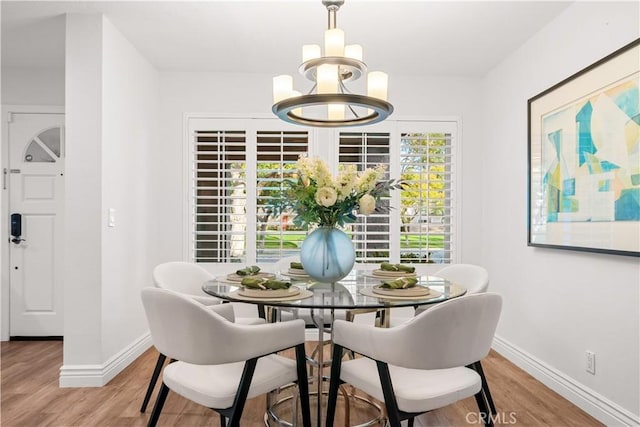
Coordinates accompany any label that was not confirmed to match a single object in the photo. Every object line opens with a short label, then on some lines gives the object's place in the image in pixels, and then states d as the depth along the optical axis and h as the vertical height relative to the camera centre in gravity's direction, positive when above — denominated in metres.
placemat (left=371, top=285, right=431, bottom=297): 1.92 -0.35
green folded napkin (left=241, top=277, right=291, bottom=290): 1.99 -0.33
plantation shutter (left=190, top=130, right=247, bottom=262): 4.04 +0.13
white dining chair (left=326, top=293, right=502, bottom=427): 1.56 -0.53
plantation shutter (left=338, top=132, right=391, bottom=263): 4.05 +0.47
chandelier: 1.99 +0.68
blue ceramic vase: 2.19 -0.20
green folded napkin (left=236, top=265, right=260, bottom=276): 2.45 -0.33
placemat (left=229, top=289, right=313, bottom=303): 1.84 -0.37
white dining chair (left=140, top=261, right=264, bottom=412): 2.40 -0.43
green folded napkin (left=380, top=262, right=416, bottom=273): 2.53 -0.32
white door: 3.94 -0.22
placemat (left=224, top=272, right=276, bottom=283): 2.36 -0.36
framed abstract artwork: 2.17 +0.33
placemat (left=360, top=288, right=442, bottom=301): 1.87 -0.37
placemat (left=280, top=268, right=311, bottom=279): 2.52 -0.36
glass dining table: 1.80 -0.37
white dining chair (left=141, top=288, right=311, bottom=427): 1.61 -0.54
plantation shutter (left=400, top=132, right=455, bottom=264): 4.05 +0.15
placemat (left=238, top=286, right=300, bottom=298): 1.89 -0.35
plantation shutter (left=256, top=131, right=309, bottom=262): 4.03 +0.30
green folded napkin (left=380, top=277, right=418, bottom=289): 2.01 -0.33
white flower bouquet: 2.14 +0.11
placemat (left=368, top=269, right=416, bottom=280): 2.46 -0.35
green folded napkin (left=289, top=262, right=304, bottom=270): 2.68 -0.32
